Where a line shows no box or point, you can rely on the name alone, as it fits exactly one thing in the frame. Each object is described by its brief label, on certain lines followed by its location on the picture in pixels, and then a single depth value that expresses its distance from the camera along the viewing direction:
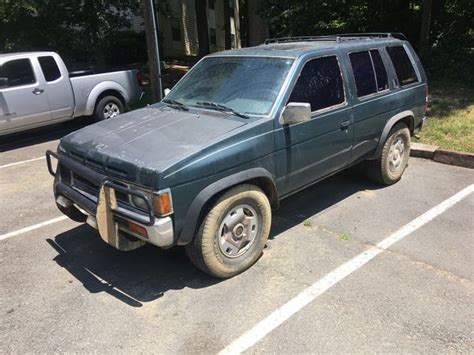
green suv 3.62
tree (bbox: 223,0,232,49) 18.34
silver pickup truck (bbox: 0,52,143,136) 8.27
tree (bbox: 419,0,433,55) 11.61
